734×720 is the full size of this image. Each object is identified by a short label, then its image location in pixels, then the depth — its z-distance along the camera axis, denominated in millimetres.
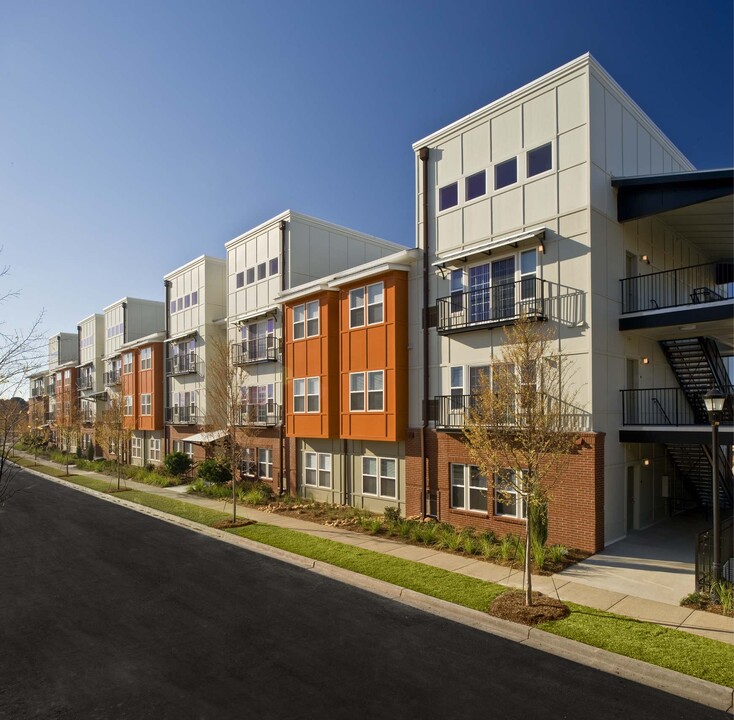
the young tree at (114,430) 34125
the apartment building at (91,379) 53438
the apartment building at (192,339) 34344
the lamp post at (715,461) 11711
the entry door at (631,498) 17766
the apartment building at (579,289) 15859
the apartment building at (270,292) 26969
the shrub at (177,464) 33375
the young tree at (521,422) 11555
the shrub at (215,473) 28906
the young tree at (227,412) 22203
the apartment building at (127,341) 42531
